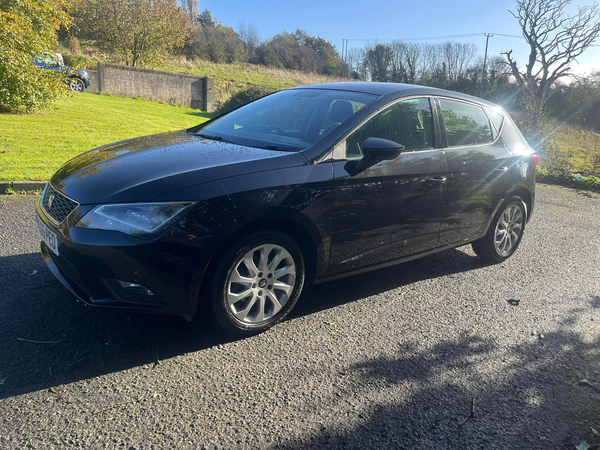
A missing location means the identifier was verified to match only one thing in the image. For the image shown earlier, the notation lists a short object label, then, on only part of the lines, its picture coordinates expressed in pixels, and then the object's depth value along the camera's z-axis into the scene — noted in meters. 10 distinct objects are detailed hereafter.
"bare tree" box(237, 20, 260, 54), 64.25
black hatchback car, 2.72
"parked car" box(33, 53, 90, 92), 12.32
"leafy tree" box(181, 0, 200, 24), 71.18
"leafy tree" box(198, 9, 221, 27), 74.12
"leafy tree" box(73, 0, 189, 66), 29.09
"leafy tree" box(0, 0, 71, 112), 10.70
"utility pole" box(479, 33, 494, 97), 39.87
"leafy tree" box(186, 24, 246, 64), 49.50
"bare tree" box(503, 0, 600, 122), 26.08
